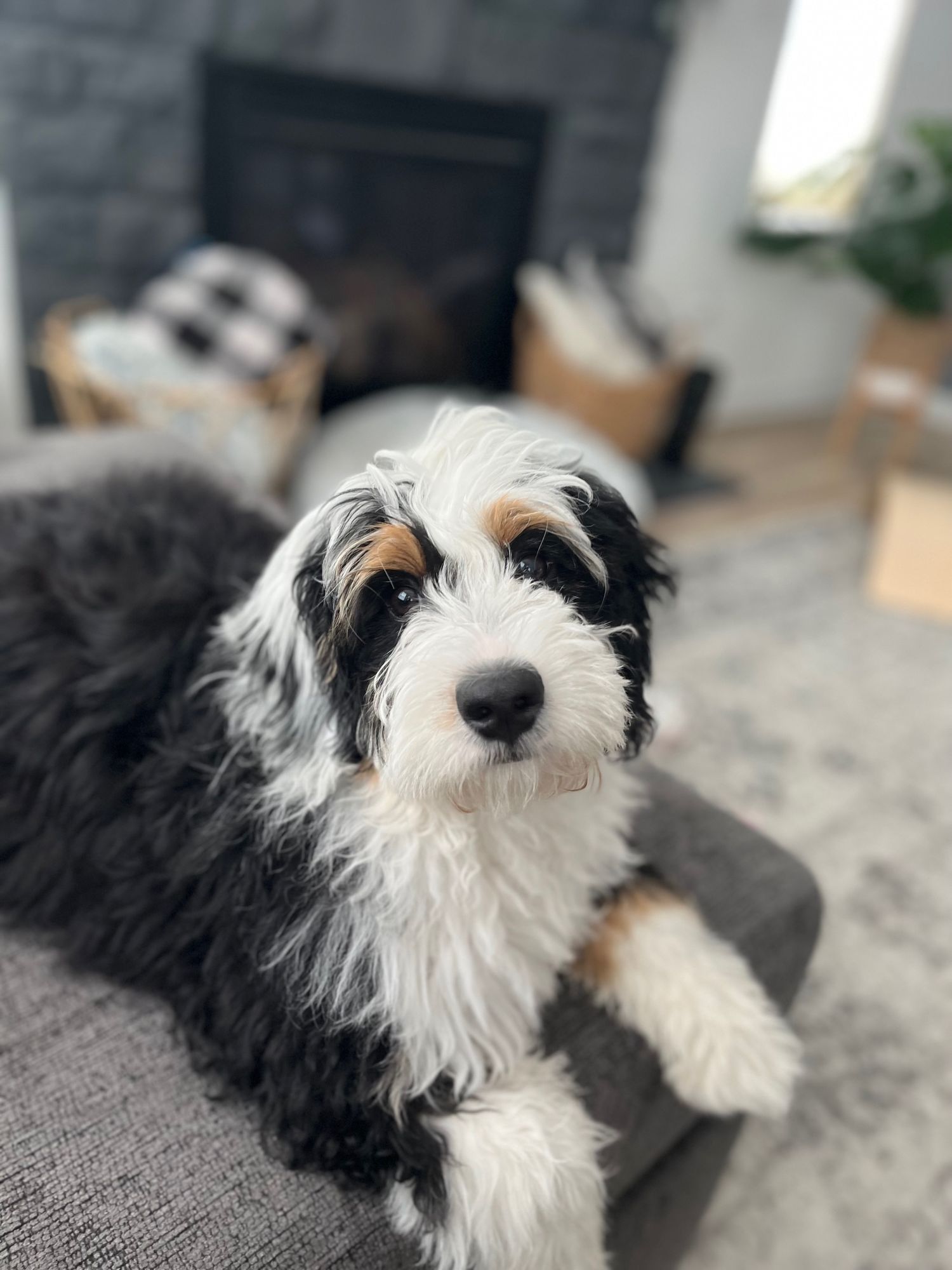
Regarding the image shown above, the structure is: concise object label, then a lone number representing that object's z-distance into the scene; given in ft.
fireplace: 9.84
